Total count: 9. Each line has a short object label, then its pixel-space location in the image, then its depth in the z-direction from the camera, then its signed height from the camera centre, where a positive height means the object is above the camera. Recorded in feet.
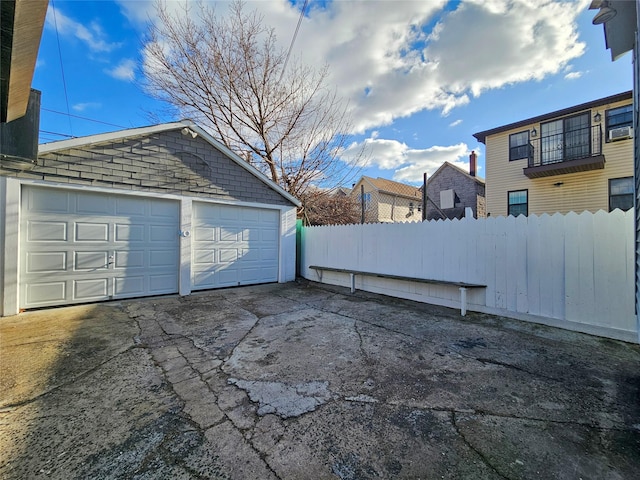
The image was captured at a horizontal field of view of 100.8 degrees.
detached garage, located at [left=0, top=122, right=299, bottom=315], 16.25 +1.57
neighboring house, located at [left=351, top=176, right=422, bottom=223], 67.87 +11.78
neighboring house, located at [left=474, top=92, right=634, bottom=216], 32.58 +11.49
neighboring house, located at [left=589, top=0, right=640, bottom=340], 8.87 +8.07
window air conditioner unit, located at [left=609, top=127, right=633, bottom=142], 31.22 +13.42
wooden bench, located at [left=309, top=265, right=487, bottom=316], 16.33 -2.59
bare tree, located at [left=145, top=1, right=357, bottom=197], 36.50 +22.26
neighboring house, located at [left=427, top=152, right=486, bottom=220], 58.54 +11.80
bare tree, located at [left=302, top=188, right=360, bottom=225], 44.91 +6.50
